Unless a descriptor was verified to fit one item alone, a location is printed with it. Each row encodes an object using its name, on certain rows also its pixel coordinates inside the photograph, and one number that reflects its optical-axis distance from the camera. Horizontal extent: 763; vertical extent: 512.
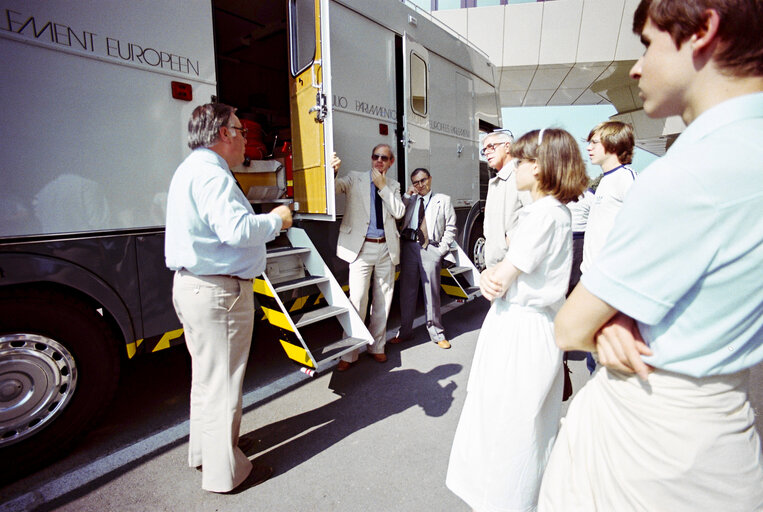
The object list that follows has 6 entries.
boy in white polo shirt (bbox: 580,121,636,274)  2.72
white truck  2.23
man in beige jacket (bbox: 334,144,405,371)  3.80
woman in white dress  1.67
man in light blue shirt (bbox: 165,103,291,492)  1.95
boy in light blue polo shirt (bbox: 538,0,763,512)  0.66
